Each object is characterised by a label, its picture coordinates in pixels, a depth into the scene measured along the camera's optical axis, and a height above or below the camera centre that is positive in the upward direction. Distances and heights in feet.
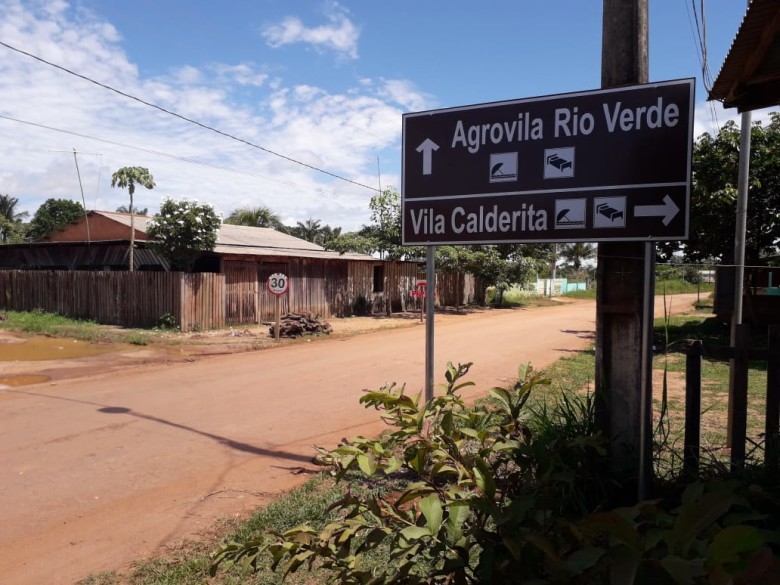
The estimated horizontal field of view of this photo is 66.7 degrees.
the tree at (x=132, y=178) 65.51 +10.56
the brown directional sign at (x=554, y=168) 10.69 +2.15
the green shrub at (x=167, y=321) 57.47 -4.69
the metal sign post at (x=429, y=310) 13.93 -0.86
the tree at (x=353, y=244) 82.38 +4.15
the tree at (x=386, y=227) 86.02 +6.94
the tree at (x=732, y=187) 42.52 +6.12
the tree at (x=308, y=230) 203.62 +14.96
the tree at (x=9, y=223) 171.32 +15.55
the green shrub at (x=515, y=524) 4.83 -2.70
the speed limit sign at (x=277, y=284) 49.78 -0.90
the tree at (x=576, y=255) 227.81 +8.13
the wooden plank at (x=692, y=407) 12.48 -2.84
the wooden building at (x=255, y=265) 65.31 +0.96
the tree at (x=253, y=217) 150.30 +14.66
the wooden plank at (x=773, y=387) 12.12 -2.35
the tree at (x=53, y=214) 197.57 +20.23
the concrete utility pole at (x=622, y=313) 11.48 -0.75
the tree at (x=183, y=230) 57.57 +4.21
